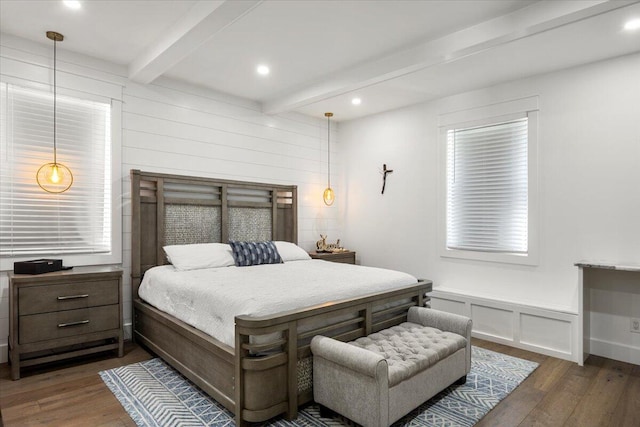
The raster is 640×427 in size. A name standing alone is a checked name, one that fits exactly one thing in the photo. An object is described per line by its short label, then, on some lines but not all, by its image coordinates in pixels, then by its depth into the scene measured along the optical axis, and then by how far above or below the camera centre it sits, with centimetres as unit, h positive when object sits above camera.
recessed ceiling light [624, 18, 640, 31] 294 +146
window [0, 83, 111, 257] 336 +35
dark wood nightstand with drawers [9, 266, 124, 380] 299 -84
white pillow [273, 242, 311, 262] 459 -49
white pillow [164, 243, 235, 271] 373 -44
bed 229 -73
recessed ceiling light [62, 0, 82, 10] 281 +156
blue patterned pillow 409 -45
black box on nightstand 312 -44
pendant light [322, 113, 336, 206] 580 +54
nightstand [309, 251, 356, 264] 520 -61
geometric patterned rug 242 -131
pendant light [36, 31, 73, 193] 344 +36
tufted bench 216 -98
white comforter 251 -58
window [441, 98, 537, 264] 413 +27
